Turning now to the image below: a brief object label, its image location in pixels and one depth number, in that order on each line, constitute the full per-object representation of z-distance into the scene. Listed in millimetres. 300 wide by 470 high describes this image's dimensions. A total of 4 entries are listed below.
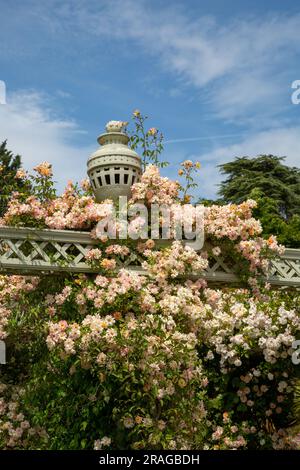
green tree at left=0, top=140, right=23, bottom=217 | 32125
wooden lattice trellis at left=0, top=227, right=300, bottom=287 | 6125
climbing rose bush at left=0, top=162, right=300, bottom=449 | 5578
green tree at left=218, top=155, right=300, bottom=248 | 25344
